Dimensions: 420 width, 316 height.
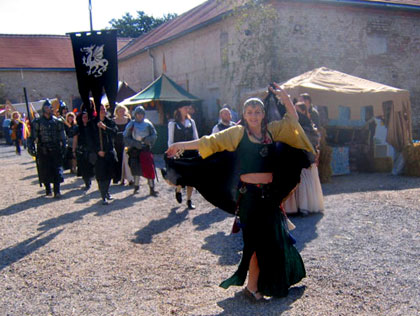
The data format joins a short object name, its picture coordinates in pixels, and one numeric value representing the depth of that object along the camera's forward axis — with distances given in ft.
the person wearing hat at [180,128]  24.39
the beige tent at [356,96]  32.35
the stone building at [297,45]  47.16
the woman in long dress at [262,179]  11.86
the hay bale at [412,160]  31.50
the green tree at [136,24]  166.09
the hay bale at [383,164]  34.63
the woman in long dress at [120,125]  29.89
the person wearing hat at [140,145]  26.76
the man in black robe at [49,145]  26.91
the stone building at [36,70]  106.42
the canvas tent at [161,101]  51.93
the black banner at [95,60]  22.58
